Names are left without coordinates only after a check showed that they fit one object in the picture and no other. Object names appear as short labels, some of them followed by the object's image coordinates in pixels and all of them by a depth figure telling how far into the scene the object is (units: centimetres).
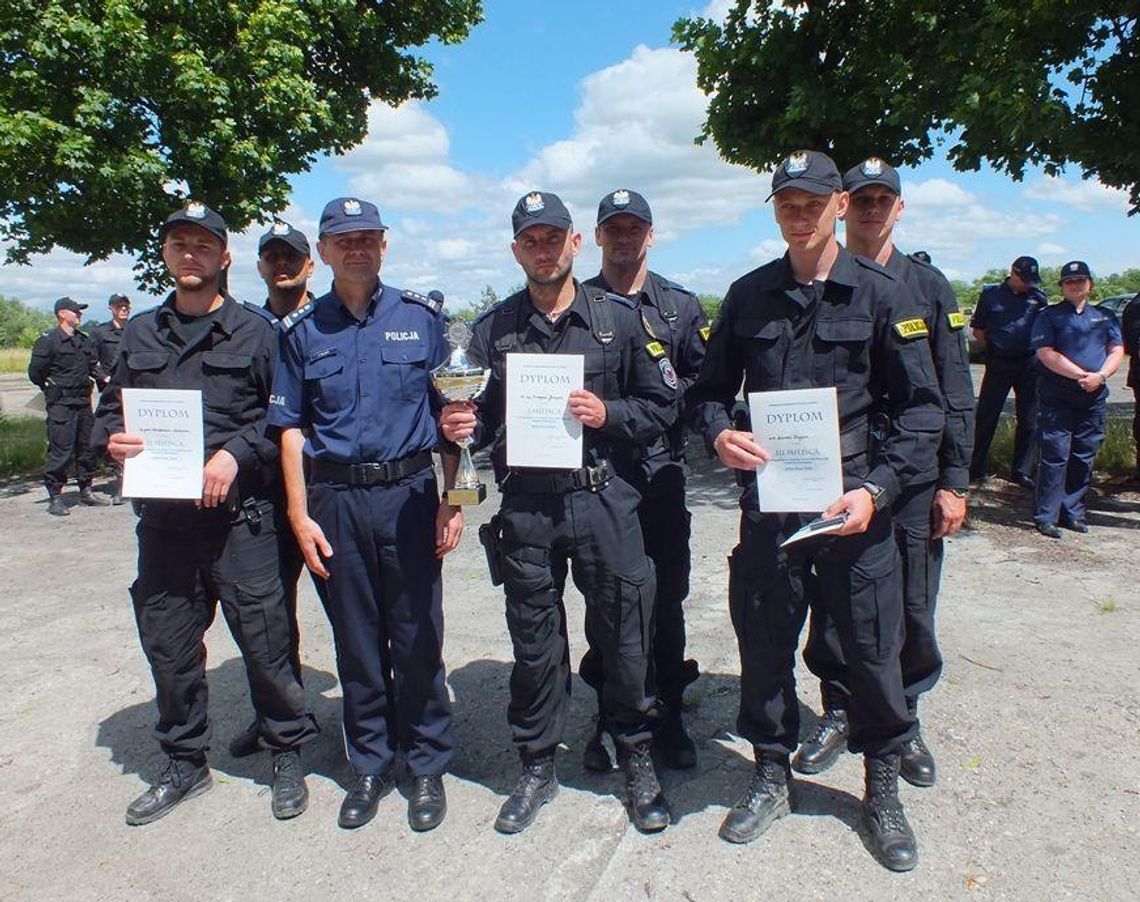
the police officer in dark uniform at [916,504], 313
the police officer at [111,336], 991
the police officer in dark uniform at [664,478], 344
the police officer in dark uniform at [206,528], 323
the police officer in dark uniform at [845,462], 274
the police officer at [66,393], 920
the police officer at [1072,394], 664
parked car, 2342
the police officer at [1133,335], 721
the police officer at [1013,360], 796
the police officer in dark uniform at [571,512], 301
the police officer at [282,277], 378
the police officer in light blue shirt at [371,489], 310
